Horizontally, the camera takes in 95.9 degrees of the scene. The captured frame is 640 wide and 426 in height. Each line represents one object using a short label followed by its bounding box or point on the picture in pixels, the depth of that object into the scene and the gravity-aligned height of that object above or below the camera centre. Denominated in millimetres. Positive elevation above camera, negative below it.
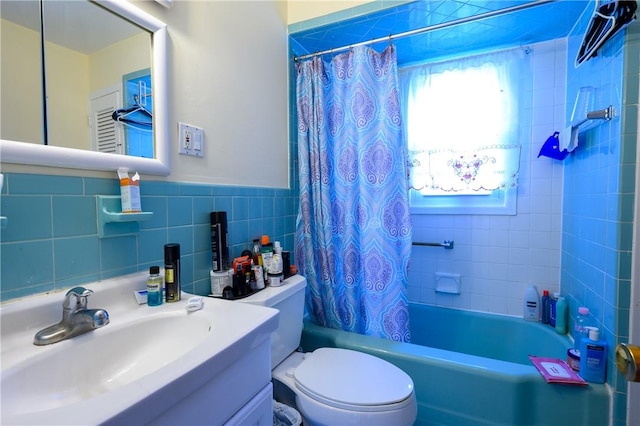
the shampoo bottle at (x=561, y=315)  1592 -619
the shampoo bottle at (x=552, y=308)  1677 -613
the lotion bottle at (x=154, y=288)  891 -258
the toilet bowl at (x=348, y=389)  964 -668
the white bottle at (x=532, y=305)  1772 -622
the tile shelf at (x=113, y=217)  836 -35
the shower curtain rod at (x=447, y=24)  1374 +929
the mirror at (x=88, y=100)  703 +306
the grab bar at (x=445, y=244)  1970 -279
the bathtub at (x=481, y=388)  1137 -763
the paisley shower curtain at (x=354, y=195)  1530 +54
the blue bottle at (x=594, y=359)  1134 -614
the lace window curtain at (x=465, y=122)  1821 +548
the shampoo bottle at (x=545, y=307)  1722 -620
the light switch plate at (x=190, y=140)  1085 +252
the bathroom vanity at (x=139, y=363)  461 -329
